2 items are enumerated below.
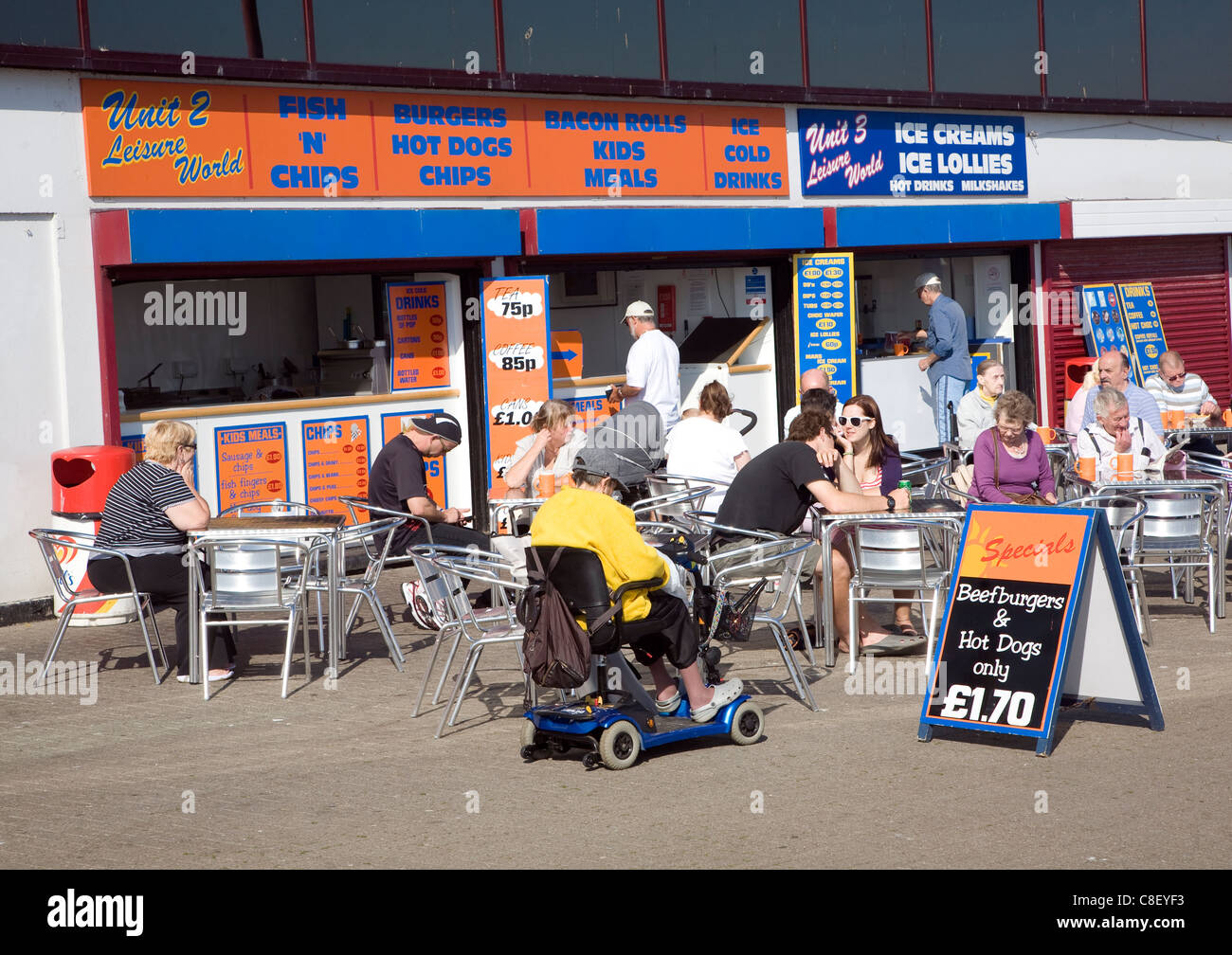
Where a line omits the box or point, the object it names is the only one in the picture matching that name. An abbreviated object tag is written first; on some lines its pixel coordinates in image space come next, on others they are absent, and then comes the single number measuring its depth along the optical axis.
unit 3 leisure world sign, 13.99
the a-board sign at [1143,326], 16.42
